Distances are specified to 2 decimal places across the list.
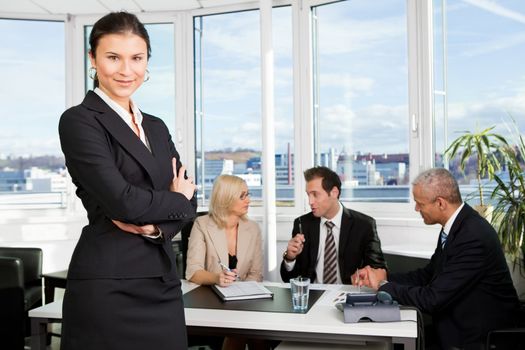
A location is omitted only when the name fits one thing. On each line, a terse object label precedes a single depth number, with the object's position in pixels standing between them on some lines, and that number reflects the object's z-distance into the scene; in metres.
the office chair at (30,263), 4.16
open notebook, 2.38
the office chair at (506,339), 2.08
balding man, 2.30
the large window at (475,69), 3.75
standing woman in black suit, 1.32
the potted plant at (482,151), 3.46
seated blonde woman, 3.06
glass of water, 2.17
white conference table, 1.91
